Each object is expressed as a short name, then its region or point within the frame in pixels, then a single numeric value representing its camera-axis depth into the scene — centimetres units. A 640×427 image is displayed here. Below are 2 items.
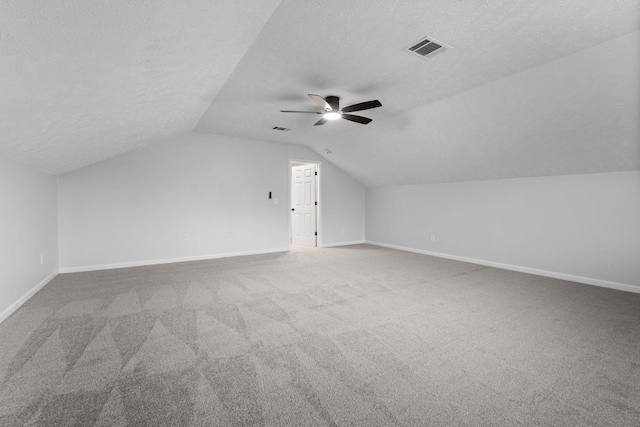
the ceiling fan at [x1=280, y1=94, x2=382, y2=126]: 326
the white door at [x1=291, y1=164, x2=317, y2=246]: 725
